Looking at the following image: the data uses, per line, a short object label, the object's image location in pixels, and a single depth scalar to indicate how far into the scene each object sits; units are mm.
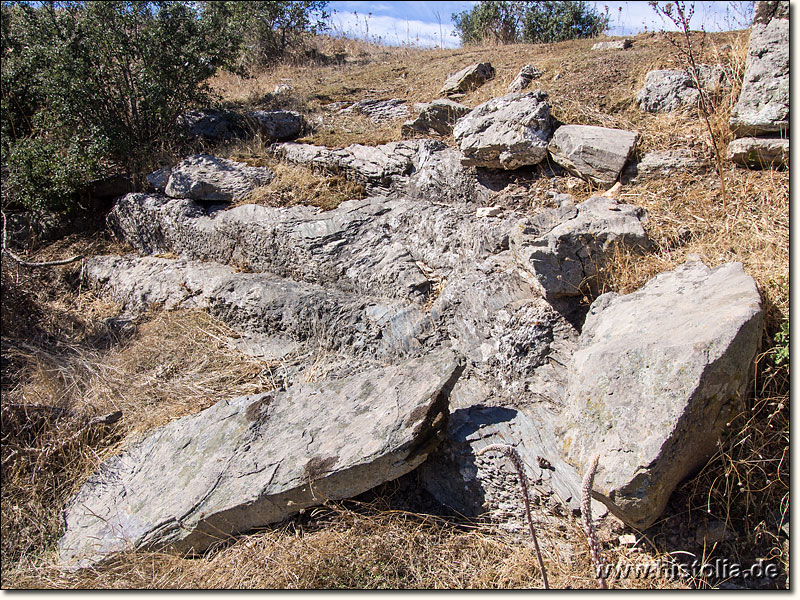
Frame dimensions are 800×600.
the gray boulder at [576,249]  3701
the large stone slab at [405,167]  5250
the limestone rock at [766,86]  3982
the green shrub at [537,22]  10711
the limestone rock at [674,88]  4844
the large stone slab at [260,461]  3262
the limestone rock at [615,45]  6891
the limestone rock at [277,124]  7289
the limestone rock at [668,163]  4434
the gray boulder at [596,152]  4578
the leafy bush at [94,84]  6664
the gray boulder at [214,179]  6352
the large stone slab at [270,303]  4398
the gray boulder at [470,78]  7172
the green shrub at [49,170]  6617
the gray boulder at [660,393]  2498
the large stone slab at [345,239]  4691
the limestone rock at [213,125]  7469
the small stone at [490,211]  4770
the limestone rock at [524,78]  6289
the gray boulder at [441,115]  6093
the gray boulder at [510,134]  4809
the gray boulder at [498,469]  3051
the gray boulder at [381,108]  7395
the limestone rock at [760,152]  3973
